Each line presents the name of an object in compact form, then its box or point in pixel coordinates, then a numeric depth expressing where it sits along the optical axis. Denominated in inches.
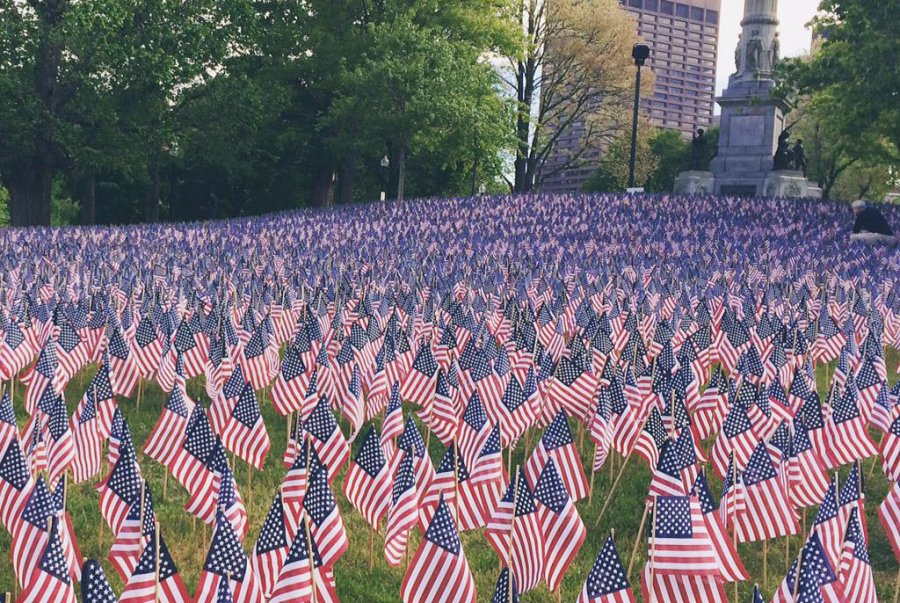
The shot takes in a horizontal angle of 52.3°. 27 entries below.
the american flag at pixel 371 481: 260.8
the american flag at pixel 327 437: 294.4
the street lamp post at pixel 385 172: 1805.1
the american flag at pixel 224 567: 177.0
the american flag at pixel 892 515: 232.5
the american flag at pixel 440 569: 192.7
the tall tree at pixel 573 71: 2242.9
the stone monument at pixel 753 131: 1562.5
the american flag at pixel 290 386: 385.4
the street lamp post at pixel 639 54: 1408.7
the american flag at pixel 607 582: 171.6
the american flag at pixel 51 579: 173.0
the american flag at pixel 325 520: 220.2
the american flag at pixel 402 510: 237.0
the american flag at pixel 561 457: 265.1
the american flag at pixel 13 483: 240.8
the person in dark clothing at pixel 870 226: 922.7
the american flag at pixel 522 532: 220.7
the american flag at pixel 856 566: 184.9
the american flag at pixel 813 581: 163.5
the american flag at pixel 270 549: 195.6
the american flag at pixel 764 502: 248.2
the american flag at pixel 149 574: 167.2
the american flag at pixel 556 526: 217.2
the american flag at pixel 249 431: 317.1
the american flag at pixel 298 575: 179.2
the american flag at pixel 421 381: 394.6
